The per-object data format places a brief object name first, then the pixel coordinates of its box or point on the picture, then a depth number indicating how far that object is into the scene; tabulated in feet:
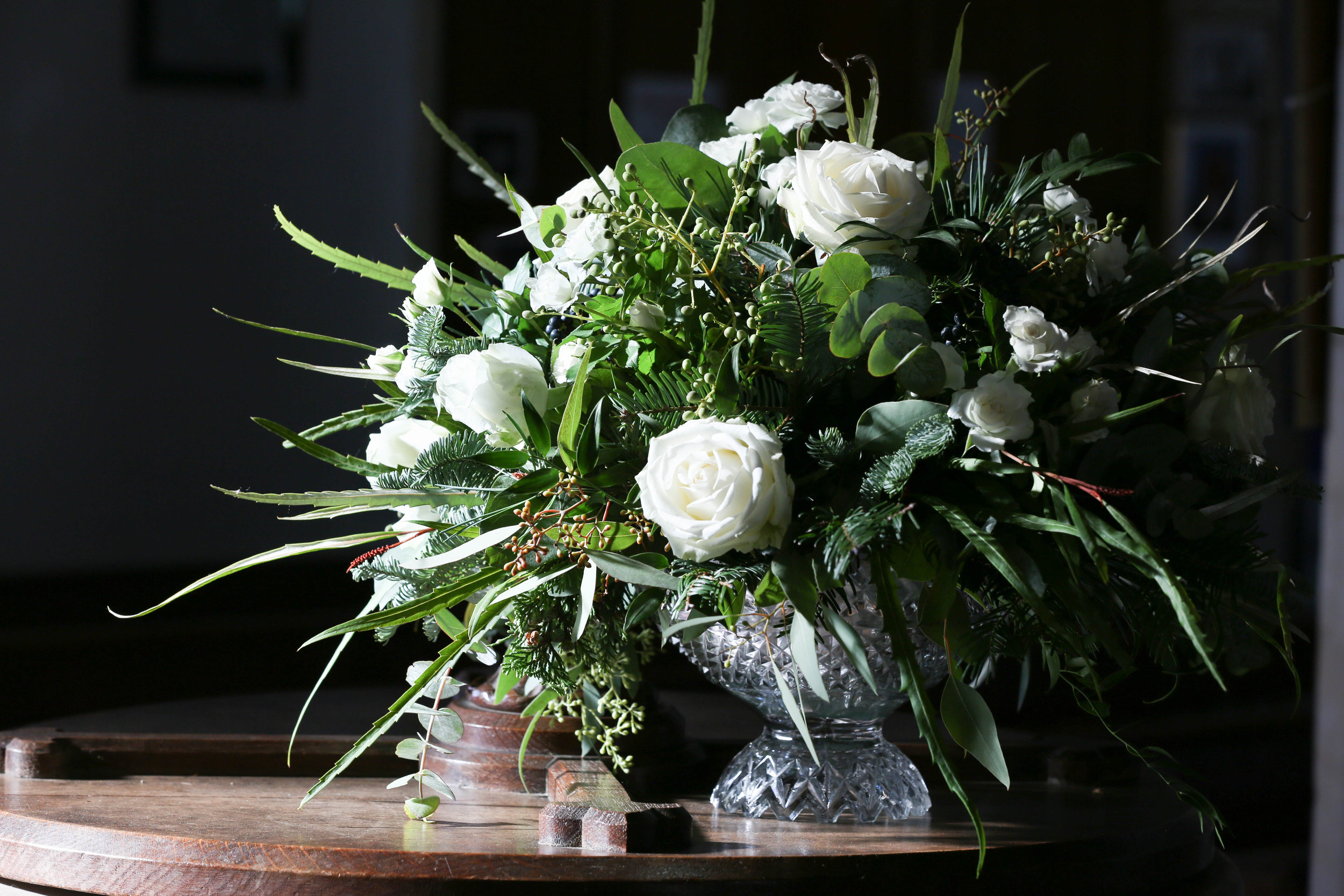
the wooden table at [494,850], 5.13
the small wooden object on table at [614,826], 5.24
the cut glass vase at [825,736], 5.48
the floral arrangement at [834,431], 5.14
